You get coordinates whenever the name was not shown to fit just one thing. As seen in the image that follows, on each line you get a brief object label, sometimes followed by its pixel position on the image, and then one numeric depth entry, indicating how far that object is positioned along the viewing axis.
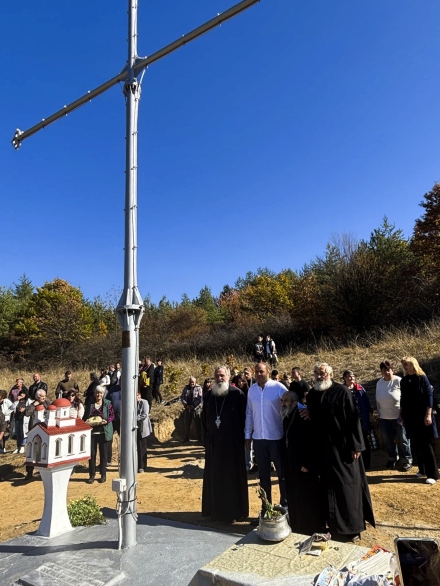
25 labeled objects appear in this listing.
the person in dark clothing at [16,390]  12.68
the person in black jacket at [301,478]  4.97
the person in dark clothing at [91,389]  11.15
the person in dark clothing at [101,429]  9.12
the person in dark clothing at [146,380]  13.95
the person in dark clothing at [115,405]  9.95
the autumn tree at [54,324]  33.91
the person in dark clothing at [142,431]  9.37
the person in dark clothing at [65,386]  12.77
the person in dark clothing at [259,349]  18.06
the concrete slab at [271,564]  3.00
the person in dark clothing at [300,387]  8.00
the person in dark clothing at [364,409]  7.89
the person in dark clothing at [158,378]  15.97
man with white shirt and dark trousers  5.67
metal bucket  3.60
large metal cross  4.29
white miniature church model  5.02
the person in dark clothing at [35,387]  12.71
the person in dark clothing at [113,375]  14.55
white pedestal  4.97
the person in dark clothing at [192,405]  12.66
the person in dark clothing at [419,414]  7.01
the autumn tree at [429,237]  21.22
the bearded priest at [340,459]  4.80
